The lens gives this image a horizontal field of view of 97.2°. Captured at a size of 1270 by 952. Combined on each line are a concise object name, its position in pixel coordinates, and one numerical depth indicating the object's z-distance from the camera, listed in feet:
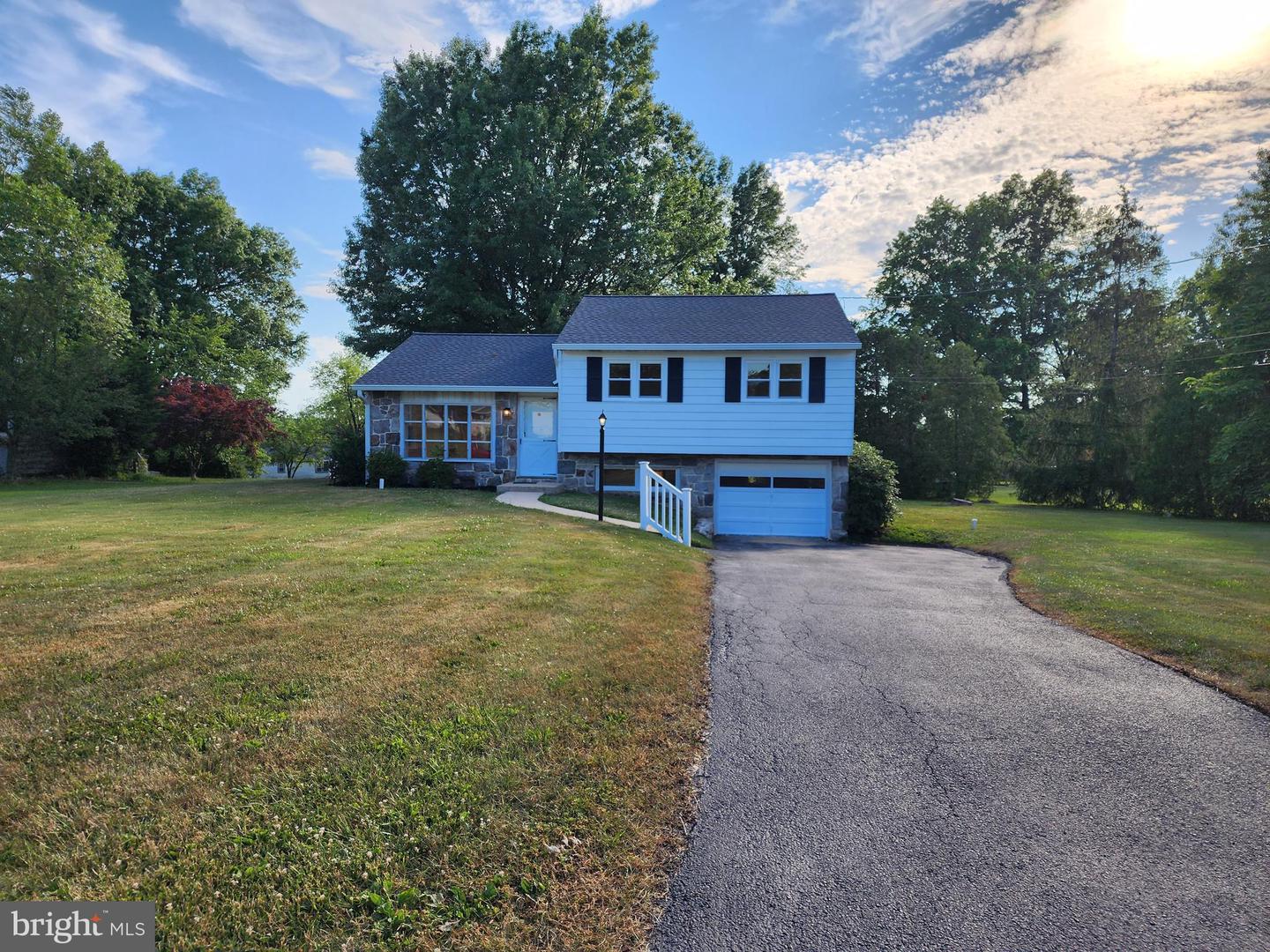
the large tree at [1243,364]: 63.87
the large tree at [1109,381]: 79.36
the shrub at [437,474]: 57.57
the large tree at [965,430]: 86.02
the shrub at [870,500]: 50.60
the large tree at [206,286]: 93.71
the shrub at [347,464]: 59.26
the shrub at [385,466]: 57.52
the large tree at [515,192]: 83.56
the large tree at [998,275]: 110.42
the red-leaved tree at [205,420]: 75.87
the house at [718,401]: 51.55
